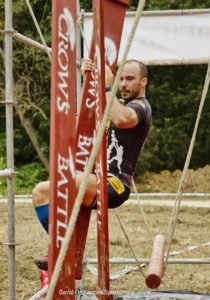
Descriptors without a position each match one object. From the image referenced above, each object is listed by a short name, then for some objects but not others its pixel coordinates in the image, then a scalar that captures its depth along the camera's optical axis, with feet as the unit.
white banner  27.39
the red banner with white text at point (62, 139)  12.59
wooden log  11.97
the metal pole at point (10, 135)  16.78
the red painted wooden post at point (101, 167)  15.00
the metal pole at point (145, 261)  23.98
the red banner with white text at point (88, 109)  16.89
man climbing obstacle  16.38
